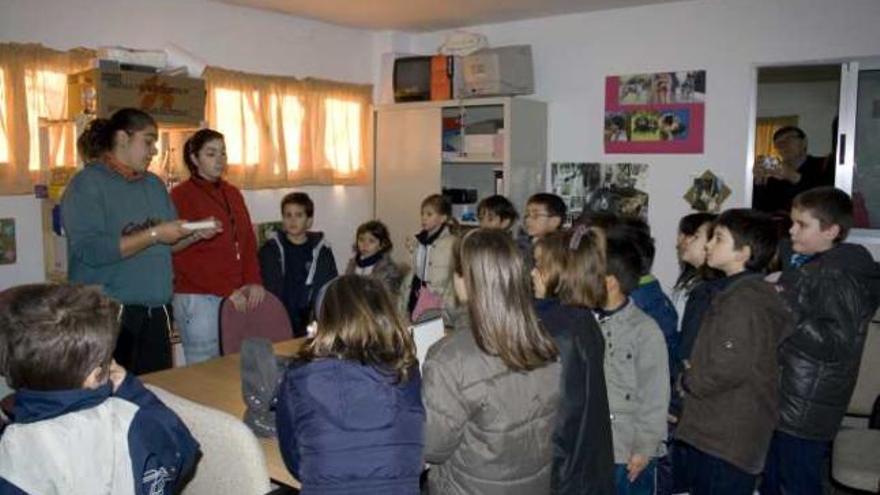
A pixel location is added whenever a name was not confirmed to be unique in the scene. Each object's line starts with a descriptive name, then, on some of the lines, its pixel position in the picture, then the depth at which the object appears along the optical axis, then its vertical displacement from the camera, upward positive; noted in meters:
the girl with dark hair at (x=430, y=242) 4.25 -0.36
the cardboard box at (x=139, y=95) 3.47 +0.44
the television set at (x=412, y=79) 5.23 +0.77
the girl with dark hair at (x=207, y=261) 3.12 -0.36
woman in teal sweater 2.66 -0.20
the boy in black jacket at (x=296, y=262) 4.20 -0.47
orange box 5.08 +0.76
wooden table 2.20 -0.69
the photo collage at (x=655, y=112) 4.52 +0.47
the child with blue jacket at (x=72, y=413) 1.21 -0.41
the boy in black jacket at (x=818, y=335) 2.48 -0.52
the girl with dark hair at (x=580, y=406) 1.83 -0.58
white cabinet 4.87 +0.22
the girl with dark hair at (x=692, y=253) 2.89 -0.29
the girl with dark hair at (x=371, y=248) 4.48 -0.41
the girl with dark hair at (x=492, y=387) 1.67 -0.48
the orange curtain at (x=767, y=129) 8.12 +0.67
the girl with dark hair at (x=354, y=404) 1.53 -0.49
